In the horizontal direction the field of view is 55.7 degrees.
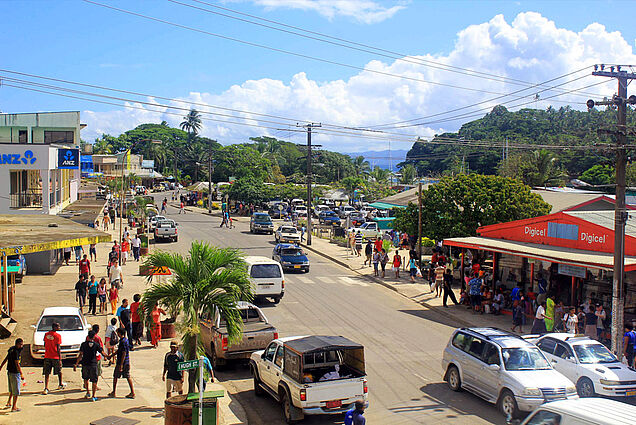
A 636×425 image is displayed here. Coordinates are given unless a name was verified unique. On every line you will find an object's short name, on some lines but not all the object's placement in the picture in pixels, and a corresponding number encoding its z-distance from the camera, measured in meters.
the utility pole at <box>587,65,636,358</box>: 17.41
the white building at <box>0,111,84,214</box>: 30.19
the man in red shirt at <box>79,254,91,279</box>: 26.55
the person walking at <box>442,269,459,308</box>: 26.09
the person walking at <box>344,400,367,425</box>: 9.98
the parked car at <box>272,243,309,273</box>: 34.09
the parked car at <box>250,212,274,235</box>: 53.31
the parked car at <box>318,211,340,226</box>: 63.16
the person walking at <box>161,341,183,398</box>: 12.53
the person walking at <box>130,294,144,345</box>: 18.25
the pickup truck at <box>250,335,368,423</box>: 11.67
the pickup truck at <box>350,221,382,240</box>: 49.47
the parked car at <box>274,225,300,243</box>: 45.37
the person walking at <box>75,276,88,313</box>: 22.56
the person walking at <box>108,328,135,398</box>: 13.29
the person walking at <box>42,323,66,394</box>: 13.66
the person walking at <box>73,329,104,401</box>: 13.12
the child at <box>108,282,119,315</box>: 22.80
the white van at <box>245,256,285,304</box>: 25.02
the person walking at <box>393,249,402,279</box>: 33.25
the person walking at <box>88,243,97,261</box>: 35.47
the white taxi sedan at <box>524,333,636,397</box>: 13.98
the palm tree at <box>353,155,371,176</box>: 136.00
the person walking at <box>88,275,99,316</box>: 22.38
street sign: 9.82
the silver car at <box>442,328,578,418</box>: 12.67
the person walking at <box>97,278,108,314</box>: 22.70
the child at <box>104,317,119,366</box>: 15.46
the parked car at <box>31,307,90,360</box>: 16.06
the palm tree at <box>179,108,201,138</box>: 154.59
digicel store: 21.38
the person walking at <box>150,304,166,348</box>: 18.02
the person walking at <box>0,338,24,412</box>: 12.17
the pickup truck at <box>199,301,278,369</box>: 15.79
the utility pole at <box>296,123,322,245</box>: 47.44
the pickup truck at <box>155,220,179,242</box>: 44.38
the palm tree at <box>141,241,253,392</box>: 12.12
